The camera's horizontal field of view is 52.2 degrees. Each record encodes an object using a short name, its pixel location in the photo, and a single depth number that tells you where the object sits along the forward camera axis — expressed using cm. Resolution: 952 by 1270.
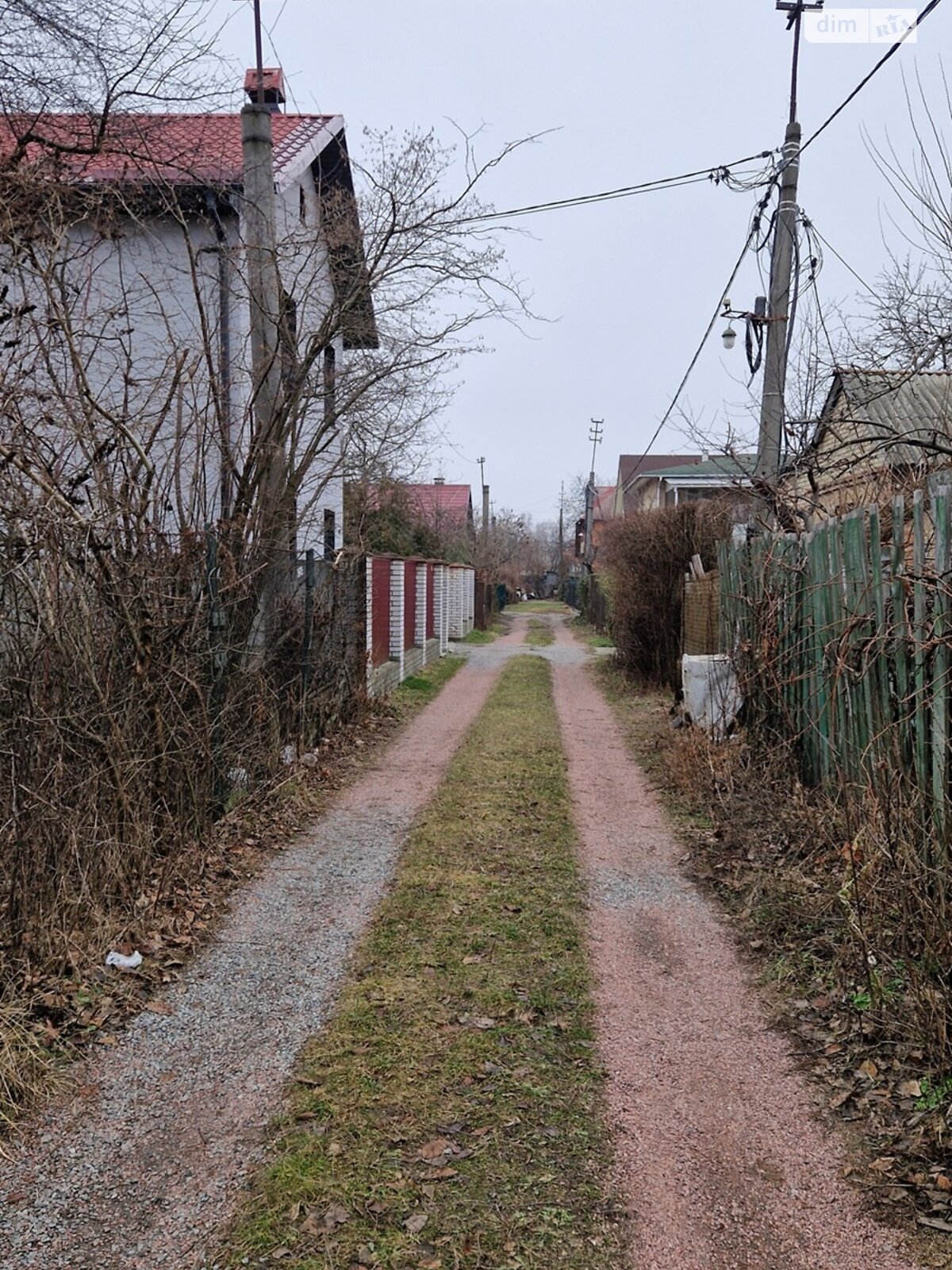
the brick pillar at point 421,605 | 1823
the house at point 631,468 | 5266
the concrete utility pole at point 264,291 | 788
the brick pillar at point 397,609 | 1473
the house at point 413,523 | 1927
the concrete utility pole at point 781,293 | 1019
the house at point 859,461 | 461
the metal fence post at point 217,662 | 621
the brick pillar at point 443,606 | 2156
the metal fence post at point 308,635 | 897
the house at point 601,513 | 7010
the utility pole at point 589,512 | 4816
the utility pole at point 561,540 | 7948
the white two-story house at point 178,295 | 546
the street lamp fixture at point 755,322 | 1106
